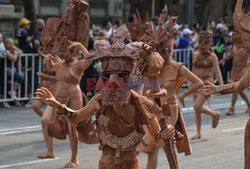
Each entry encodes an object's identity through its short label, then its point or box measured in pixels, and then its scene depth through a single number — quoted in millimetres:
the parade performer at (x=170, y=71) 7605
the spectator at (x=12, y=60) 13975
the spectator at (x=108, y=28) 18353
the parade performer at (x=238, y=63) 13969
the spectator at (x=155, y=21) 17609
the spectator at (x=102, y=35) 14892
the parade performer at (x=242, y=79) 5777
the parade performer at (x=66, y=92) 8766
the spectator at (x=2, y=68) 13781
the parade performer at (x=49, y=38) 9680
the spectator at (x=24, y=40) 14711
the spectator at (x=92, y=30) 17412
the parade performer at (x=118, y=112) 5410
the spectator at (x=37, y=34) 14500
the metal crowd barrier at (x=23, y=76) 14156
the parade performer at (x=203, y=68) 10969
